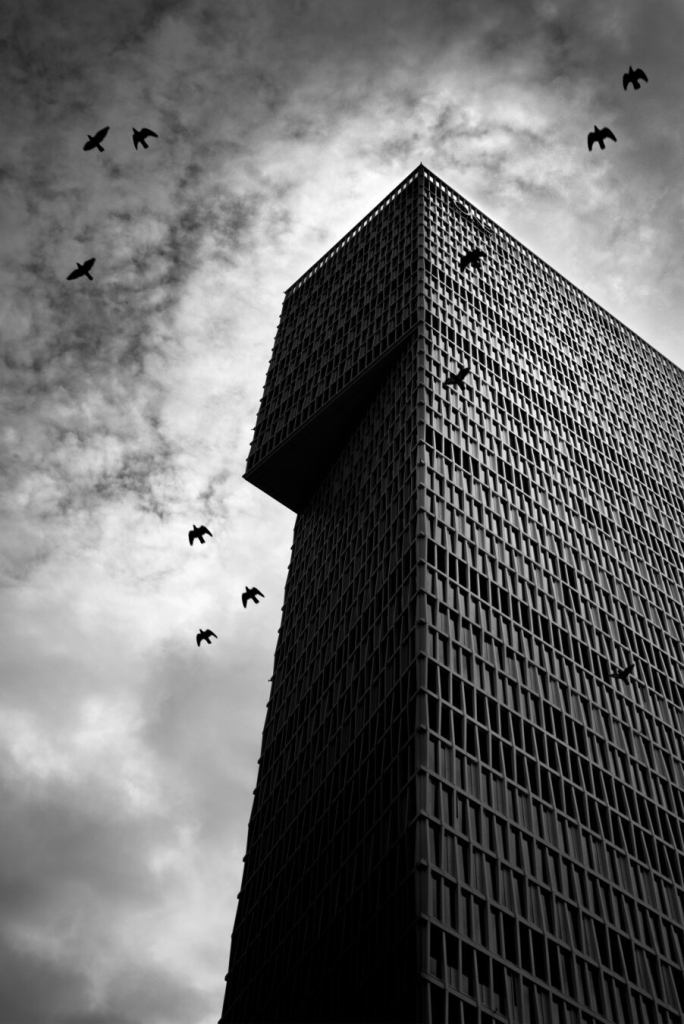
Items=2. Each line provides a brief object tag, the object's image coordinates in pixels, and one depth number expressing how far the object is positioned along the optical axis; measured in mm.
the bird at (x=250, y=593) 65938
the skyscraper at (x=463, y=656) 54531
